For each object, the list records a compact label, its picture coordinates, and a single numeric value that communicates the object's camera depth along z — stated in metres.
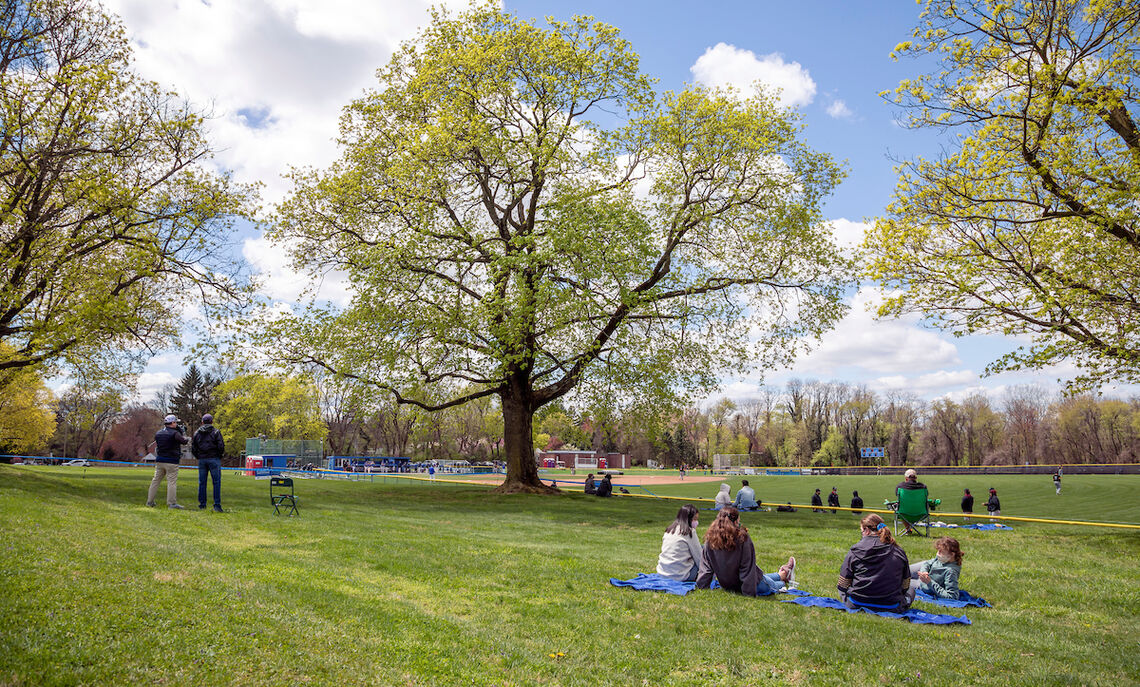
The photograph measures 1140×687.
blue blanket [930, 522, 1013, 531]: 18.70
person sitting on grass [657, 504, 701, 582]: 9.73
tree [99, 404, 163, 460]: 91.38
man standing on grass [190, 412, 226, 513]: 14.87
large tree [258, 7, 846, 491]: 24.09
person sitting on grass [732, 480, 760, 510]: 23.67
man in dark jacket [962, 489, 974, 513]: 25.59
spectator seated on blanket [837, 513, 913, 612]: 8.36
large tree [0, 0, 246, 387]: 17.92
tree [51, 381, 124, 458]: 25.67
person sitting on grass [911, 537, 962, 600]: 9.22
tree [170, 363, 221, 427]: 84.38
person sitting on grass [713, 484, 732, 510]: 19.78
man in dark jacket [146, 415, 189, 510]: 14.62
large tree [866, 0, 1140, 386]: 15.41
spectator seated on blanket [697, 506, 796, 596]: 9.05
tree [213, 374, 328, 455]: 69.75
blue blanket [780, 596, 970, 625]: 7.95
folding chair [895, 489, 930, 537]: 16.11
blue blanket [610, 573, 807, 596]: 9.09
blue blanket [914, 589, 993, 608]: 8.96
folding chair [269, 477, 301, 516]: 15.55
